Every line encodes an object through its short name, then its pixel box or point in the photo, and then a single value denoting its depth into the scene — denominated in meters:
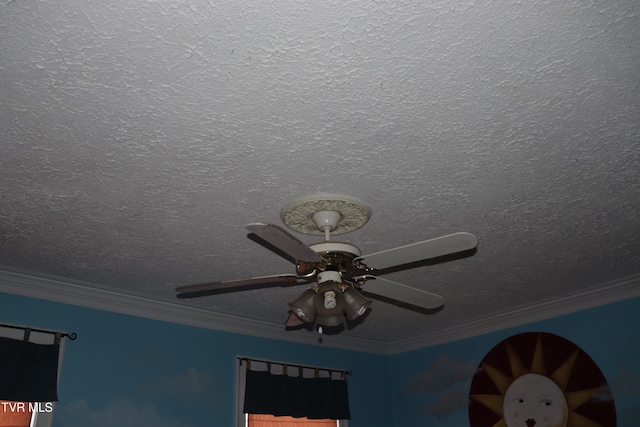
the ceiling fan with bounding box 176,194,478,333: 2.07
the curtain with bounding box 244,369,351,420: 4.06
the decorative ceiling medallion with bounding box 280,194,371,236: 2.48
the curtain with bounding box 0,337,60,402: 3.08
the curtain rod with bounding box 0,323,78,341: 3.21
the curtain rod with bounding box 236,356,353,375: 4.17
